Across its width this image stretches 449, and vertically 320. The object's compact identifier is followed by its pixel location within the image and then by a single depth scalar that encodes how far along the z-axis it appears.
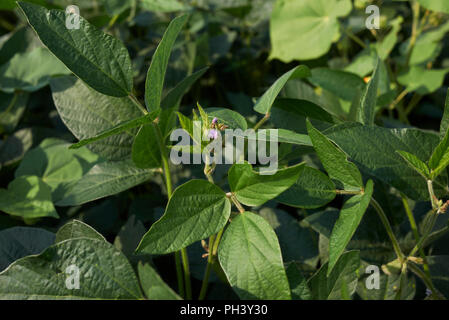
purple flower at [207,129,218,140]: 0.43
